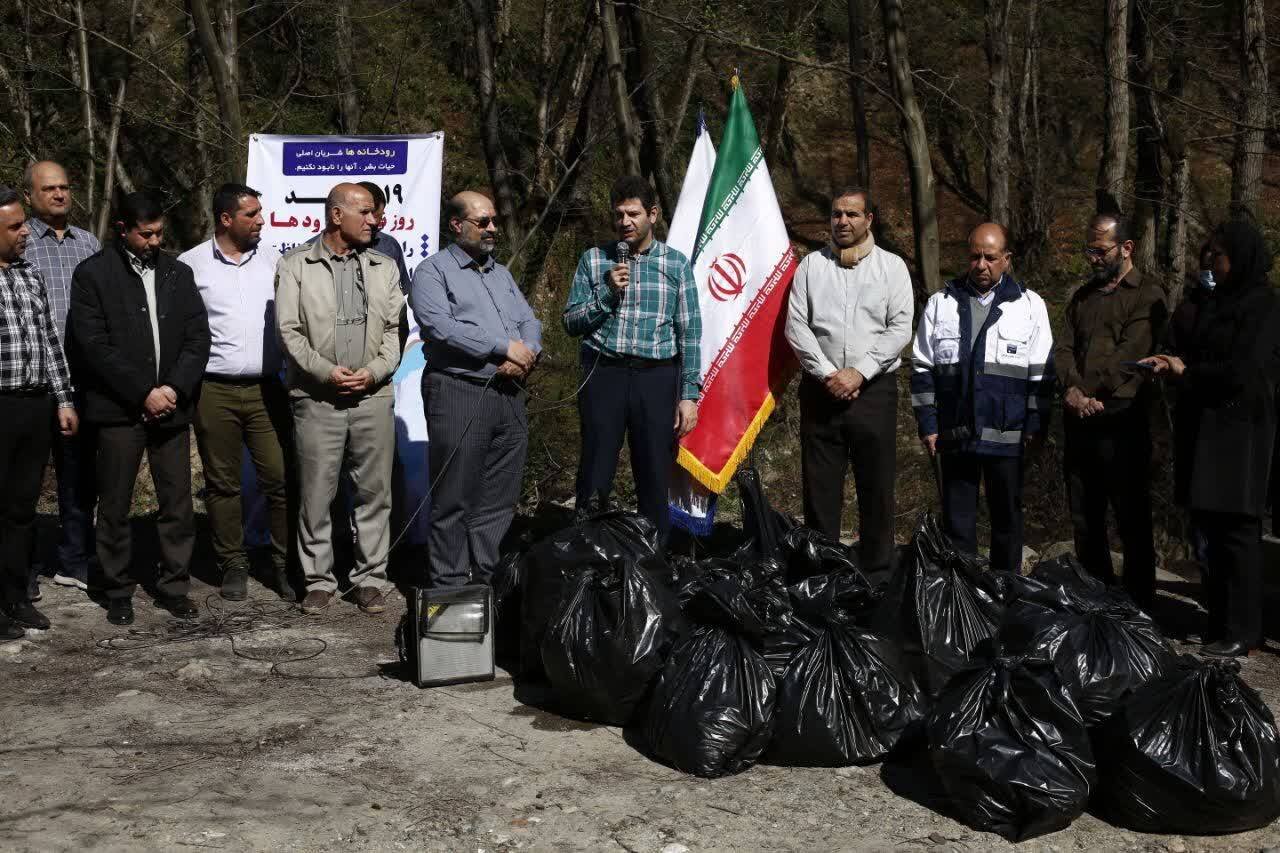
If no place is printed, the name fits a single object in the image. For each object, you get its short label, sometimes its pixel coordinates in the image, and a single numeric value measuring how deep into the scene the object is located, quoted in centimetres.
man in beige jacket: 628
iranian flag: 690
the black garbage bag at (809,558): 567
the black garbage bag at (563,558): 541
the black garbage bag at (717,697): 441
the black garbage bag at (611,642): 476
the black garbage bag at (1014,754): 397
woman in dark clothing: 573
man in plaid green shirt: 624
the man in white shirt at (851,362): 632
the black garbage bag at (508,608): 568
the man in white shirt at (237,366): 658
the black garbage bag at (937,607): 492
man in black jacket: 620
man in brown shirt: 617
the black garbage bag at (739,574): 518
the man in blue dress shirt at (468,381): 618
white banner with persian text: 795
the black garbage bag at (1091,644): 466
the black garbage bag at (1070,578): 524
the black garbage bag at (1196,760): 398
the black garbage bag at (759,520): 579
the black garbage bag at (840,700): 452
